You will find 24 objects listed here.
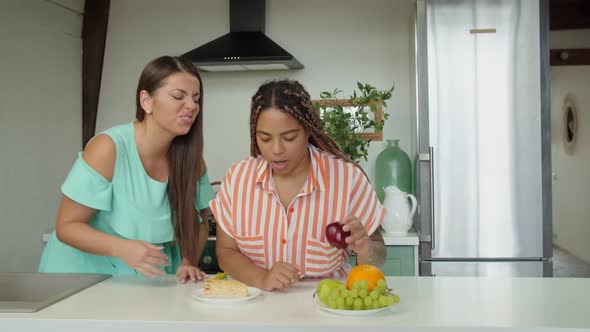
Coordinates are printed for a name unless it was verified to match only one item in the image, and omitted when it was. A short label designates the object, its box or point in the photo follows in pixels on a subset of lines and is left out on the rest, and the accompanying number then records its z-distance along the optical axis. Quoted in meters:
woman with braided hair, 1.91
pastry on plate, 1.71
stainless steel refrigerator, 3.46
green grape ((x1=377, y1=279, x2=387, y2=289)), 1.59
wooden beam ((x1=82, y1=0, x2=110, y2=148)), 4.30
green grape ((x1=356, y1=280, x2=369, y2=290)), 1.57
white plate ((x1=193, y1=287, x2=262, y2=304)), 1.67
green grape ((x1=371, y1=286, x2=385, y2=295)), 1.58
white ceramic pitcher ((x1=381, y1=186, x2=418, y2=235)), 3.60
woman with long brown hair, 2.05
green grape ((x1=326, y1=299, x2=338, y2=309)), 1.56
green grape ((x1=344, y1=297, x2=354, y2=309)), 1.56
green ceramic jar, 3.94
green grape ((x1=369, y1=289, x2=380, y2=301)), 1.55
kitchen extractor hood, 3.77
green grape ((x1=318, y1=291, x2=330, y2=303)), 1.58
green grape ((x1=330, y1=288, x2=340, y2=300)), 1.56
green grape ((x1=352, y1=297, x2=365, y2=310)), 1.55
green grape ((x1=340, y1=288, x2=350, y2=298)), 1.56
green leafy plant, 3.70
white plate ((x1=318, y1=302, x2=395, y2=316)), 1.54
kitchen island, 1.48
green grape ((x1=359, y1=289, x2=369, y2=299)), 1.55
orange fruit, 1.62
